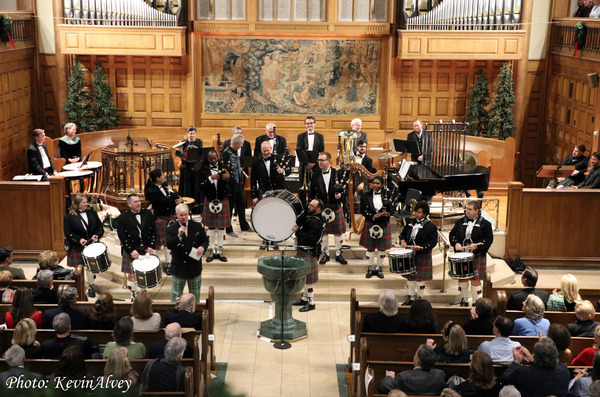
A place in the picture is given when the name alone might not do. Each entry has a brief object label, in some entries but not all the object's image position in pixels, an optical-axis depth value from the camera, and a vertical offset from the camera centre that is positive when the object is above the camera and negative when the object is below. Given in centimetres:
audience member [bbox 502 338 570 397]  620 -271
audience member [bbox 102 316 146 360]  689 -277
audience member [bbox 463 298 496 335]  771 -283
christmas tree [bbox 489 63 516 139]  1692 -135
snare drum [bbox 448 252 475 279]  992 -290
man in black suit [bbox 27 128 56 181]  1323 -210
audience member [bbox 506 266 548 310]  841 -276
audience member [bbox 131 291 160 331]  762 -279
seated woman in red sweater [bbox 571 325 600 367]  691 -286
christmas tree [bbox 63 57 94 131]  1673 -142
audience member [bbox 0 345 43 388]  611 -259
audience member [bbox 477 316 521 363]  700 -278
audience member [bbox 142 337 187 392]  646 -284
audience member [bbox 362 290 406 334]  783 -286
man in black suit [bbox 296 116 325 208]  1334 -173
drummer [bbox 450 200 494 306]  1016 -258
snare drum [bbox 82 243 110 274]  984 -286
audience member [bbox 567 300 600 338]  748 -275
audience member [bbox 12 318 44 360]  674 -266
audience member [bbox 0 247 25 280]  896 -262
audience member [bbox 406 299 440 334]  768 -280
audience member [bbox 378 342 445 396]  633 -281
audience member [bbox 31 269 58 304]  842 -283
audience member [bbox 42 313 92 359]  688 -279
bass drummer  1191 -209
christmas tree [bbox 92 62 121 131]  1698 -145
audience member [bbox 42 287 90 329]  770 -281
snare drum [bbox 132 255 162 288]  930 -288
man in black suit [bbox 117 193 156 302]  990 -249
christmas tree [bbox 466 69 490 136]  1716 -135
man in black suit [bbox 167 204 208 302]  951 -263
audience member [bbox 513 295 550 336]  771 -282
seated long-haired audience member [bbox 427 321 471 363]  682 -277
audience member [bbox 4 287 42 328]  768 -275
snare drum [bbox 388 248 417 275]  1011 -291
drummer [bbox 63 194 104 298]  1023 -253
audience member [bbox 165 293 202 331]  786 -286
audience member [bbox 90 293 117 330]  766 -279
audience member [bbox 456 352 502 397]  607 -270
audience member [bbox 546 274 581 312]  827 -279
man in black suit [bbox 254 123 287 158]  1293 -173
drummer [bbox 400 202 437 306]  1016 -266
